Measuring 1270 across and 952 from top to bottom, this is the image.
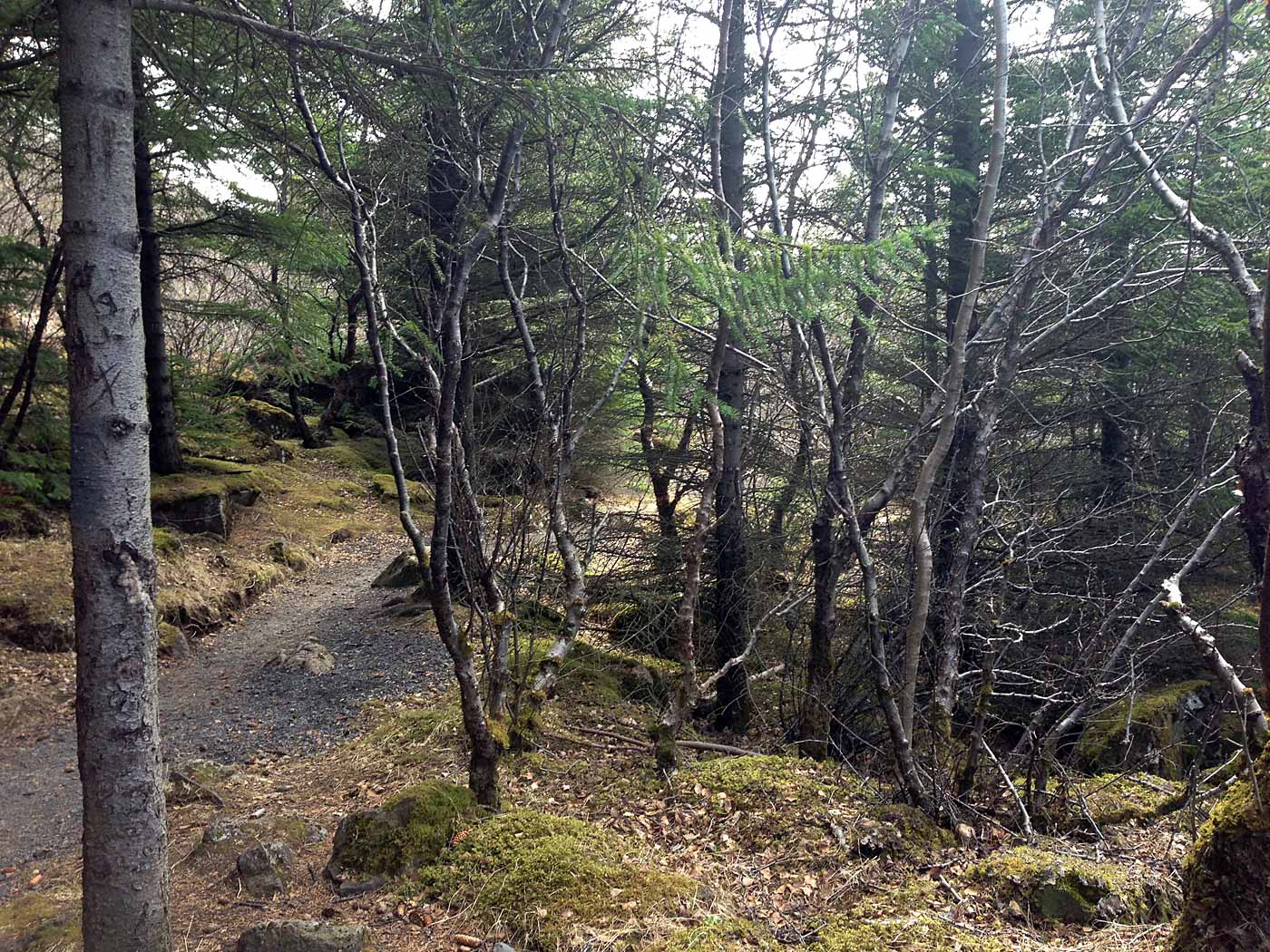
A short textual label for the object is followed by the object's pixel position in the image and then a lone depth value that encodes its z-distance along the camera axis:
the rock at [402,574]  10.17
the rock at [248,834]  3.95
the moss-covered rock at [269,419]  17.88
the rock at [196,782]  4.86
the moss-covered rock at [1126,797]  4.28
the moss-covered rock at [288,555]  11.24
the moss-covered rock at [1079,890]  3.19
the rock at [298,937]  3.03
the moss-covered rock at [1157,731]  6.45
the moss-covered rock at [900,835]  3.97
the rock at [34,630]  6.96
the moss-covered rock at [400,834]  3.80
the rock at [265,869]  3.67
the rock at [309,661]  7.66
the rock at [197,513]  10.17
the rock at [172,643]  7.69
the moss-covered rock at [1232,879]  1.92
